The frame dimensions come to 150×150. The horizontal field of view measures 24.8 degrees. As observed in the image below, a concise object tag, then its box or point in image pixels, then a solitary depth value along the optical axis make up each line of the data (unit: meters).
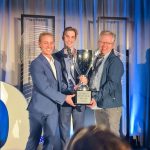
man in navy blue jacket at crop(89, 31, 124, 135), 2.76
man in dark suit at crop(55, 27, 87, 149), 2.85
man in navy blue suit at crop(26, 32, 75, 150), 2.65
